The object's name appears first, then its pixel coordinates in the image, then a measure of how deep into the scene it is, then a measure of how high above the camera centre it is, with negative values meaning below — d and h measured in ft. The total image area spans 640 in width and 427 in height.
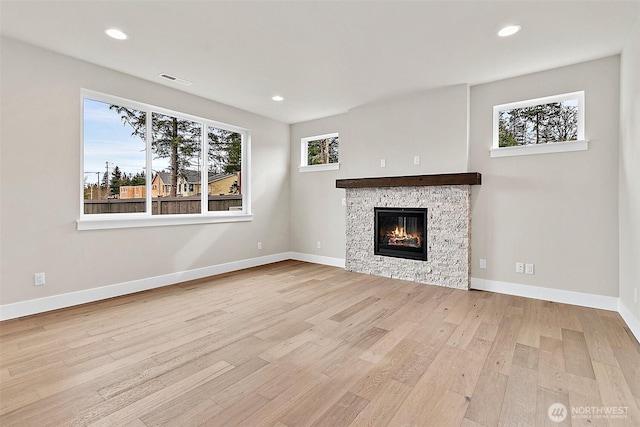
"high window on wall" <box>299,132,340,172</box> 19.03 +3.77
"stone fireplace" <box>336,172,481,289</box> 13.67 -0.65
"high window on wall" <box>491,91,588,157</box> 11.82 +3.48
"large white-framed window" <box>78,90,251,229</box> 12.29 +2.11
